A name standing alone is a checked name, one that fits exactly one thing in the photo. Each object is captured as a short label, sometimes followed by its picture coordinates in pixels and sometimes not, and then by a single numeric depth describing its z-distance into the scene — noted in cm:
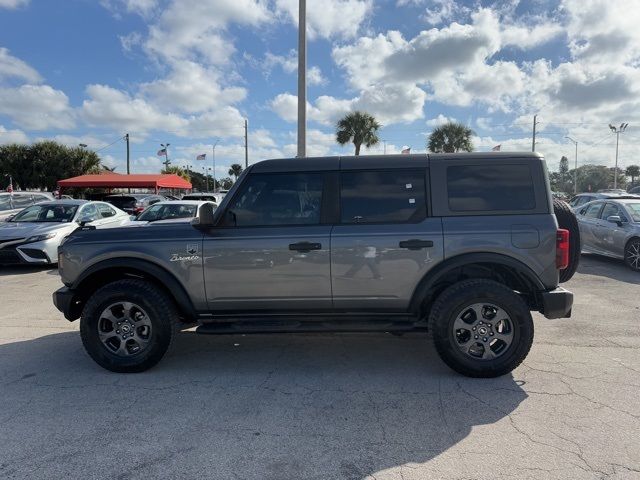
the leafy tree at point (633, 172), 8600
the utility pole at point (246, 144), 4472
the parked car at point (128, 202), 1915
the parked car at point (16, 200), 1441
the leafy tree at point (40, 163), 4484
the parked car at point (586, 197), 1080
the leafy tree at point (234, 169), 10898
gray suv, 397
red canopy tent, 2867
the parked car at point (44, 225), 909
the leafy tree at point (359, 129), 3014
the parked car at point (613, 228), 923
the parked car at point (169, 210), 1097
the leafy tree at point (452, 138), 3189
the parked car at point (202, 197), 1542
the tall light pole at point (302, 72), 1124
